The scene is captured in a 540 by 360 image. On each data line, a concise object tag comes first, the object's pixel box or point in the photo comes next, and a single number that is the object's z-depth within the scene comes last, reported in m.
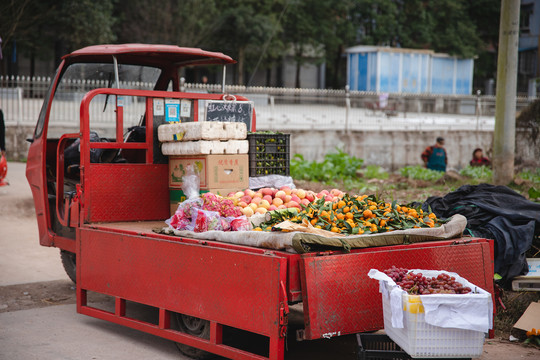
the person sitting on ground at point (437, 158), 15.63
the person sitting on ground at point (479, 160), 16.05
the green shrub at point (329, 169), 14.45
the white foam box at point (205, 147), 5.79
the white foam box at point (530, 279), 5.66
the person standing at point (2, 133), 11.31
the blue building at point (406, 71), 35.22
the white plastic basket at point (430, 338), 3.70
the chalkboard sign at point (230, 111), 6.52
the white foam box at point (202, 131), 5.75
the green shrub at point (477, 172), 13.91
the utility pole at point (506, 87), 9.77
